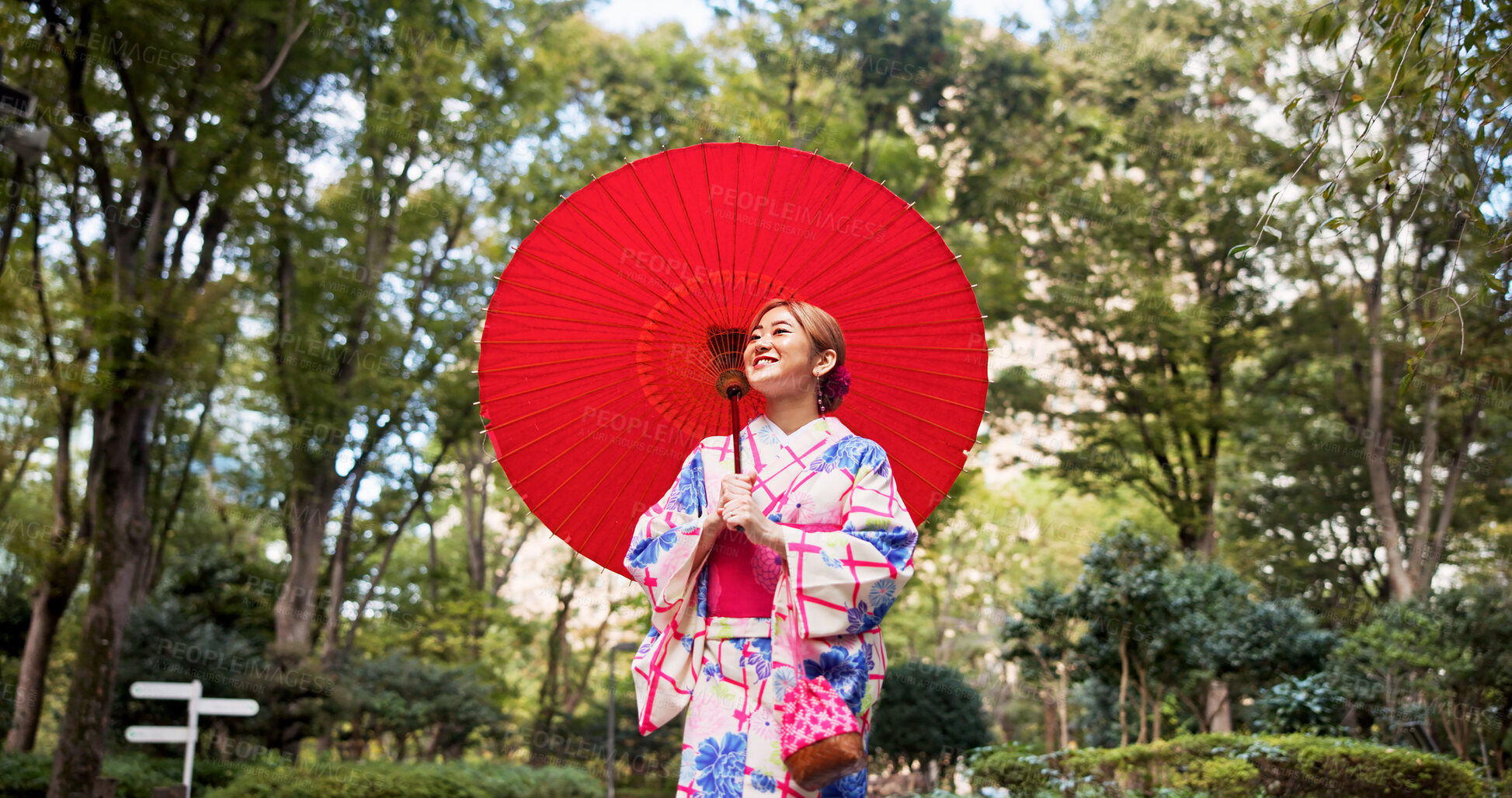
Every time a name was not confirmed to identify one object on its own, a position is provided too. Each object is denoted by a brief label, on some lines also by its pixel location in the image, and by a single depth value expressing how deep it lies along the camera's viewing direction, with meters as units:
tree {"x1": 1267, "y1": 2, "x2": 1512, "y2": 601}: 13.00
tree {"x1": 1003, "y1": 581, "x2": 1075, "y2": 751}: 11.75
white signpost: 7.39
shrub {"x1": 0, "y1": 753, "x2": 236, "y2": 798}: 9.66
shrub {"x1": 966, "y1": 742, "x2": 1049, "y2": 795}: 8.83
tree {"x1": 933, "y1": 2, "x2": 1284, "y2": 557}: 15.05
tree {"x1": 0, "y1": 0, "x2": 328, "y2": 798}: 8.85
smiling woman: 2.62
